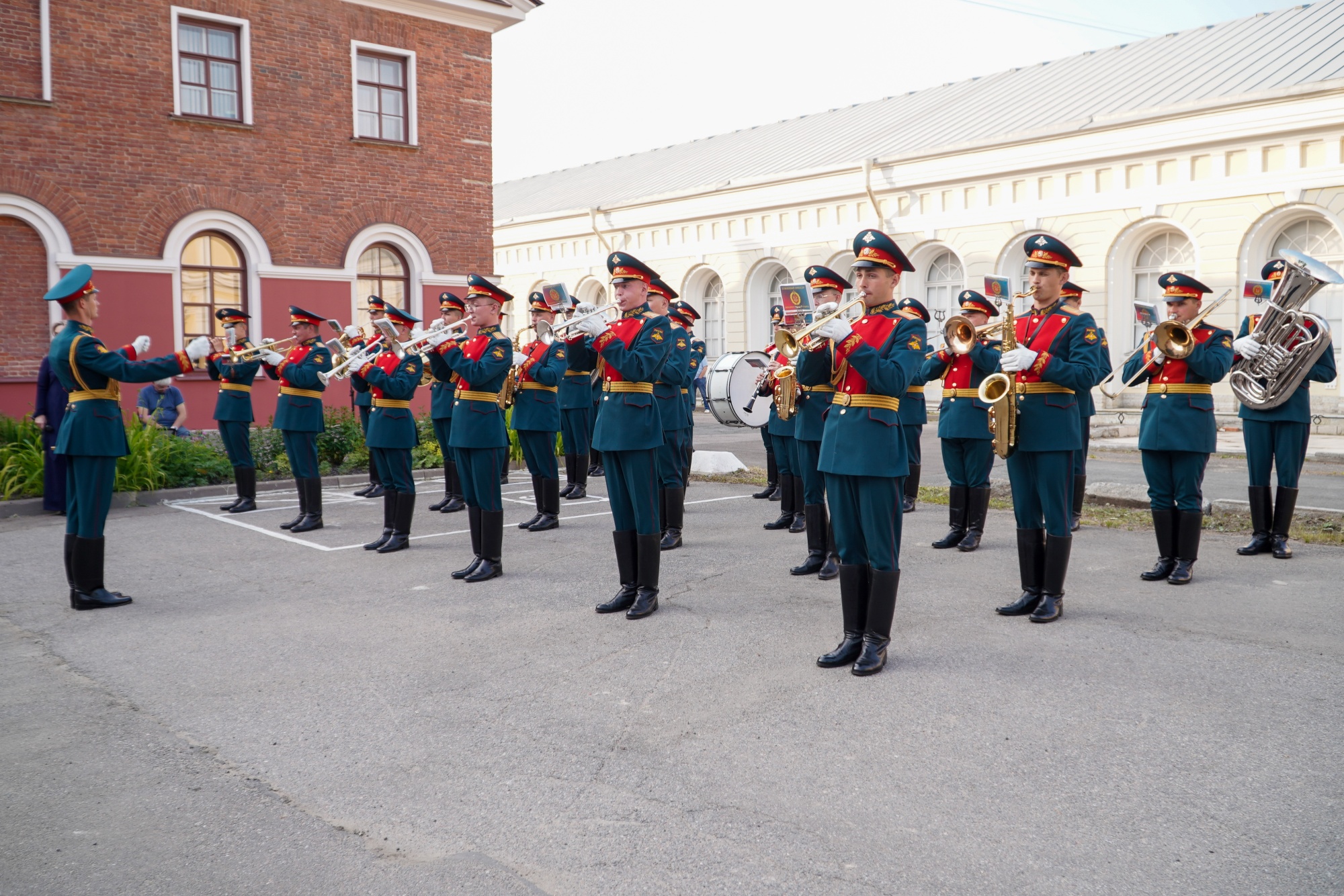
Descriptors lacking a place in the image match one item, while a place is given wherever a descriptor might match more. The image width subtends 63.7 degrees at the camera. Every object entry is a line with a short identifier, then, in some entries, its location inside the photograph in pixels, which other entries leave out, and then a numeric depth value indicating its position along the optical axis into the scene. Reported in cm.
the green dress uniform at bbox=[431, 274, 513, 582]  777
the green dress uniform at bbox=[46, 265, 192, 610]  697
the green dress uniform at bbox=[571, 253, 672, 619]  655
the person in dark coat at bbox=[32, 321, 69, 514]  989
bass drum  1104
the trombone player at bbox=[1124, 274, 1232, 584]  724
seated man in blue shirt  1488
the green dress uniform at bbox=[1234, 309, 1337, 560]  804
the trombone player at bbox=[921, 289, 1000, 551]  872
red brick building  1579
